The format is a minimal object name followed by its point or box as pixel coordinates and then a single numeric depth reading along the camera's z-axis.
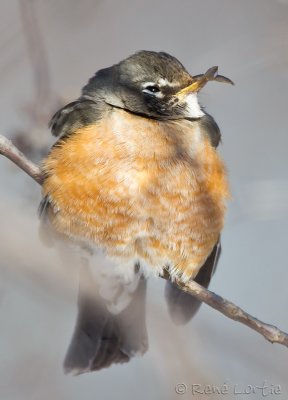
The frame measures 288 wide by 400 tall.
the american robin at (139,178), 7.42
